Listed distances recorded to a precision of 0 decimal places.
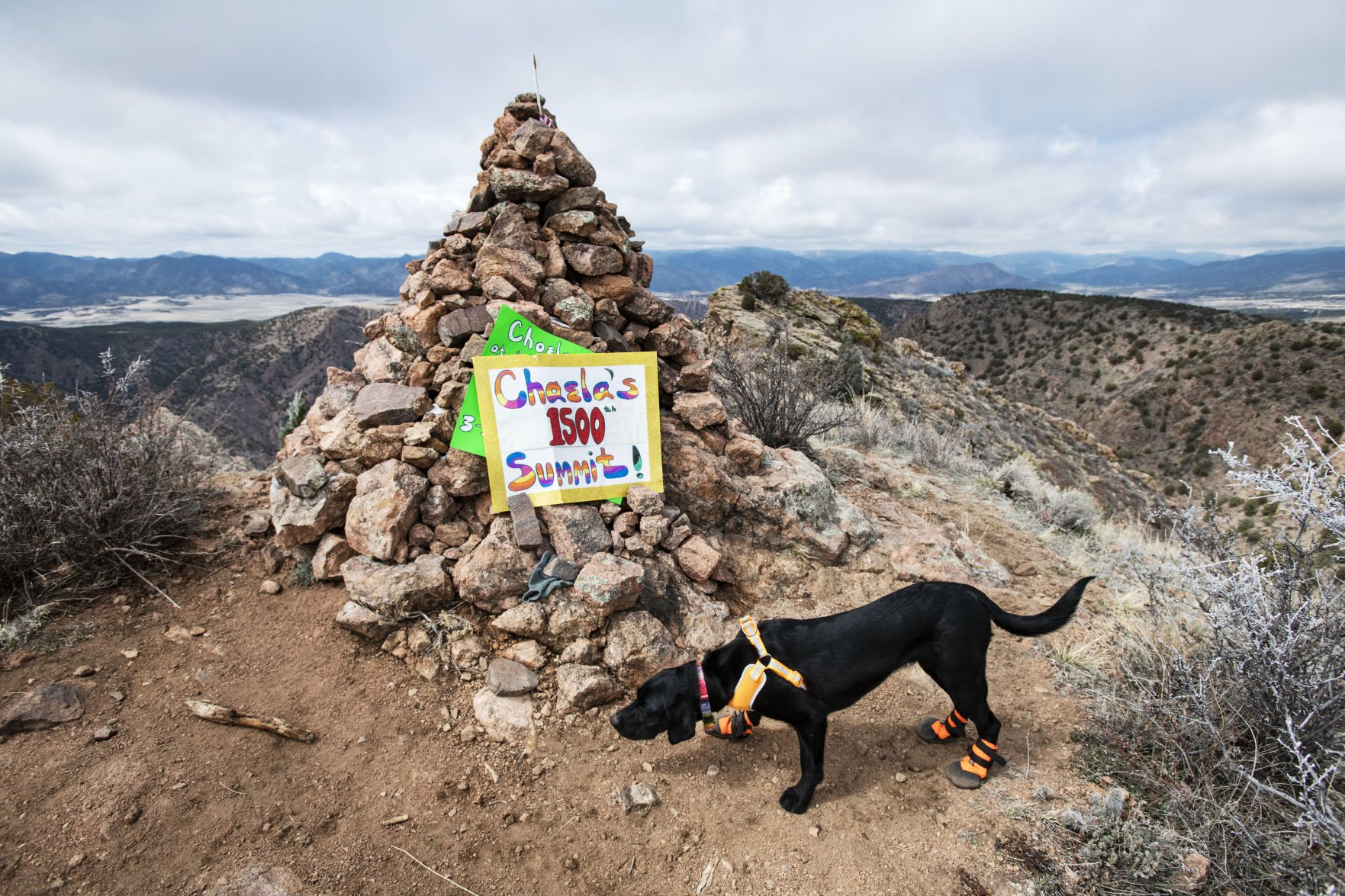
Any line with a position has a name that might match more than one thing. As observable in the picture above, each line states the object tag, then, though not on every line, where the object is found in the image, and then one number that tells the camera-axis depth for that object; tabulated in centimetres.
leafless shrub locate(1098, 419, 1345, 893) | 231
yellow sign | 376
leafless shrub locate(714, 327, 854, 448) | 678
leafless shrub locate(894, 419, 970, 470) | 823
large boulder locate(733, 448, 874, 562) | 466
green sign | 377
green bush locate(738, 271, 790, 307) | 1930
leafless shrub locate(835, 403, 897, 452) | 826
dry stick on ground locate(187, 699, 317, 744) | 291
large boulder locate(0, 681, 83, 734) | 273
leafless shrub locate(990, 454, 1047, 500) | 796
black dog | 283
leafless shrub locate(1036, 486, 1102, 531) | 733
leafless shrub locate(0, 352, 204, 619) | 341
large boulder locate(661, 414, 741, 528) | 442
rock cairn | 351
